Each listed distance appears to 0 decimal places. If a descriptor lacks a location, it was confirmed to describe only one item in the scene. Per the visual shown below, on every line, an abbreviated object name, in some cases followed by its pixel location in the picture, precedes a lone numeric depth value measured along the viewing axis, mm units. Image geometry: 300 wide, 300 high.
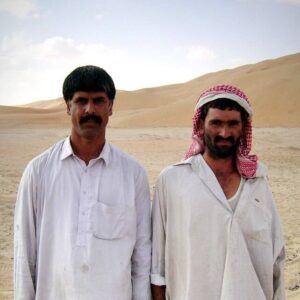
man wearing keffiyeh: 2516
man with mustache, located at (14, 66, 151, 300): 2314
